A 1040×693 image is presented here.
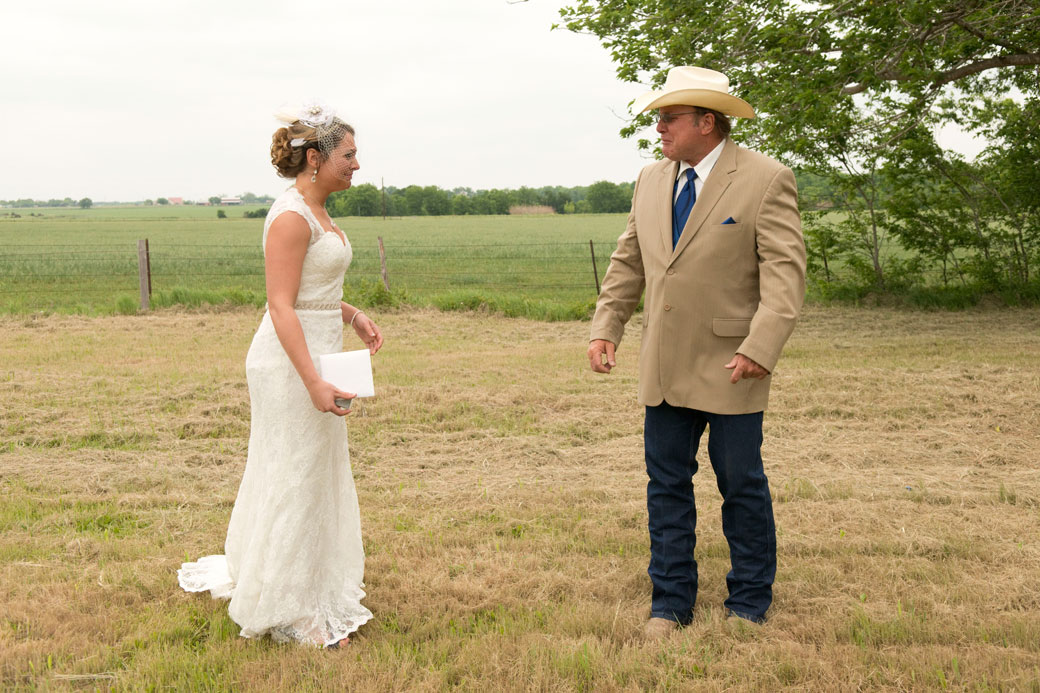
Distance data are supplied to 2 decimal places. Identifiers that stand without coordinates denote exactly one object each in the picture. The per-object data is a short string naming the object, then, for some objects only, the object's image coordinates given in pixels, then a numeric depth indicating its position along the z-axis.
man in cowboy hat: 3.33
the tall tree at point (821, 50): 11.23
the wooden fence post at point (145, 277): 14.28
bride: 3.29
